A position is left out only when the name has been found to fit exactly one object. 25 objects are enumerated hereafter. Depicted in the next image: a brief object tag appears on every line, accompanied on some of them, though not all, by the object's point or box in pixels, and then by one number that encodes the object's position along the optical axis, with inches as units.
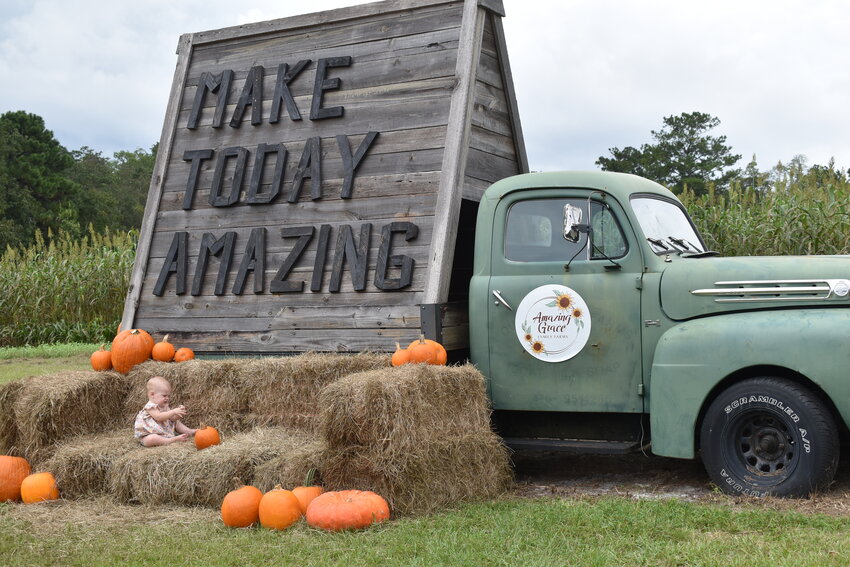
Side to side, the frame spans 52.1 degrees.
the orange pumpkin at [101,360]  297.0
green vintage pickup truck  211.5
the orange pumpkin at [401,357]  251.9
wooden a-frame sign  281.7
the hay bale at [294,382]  260.4
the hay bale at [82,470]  245.9
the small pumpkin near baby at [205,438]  250.7
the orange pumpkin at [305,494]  211.5
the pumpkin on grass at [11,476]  244.7
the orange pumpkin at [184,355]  302.8
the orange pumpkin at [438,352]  249.9
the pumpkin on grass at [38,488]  240.5
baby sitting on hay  259.8
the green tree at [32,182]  1529.3
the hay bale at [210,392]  271.9
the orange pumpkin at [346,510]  198.5
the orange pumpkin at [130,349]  297.3
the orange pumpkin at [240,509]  206.1
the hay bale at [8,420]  273.3
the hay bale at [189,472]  229.3
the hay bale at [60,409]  263.1
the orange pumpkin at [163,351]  304.0
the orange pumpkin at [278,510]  203.3
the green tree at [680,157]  1763.0
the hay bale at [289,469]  222.8
